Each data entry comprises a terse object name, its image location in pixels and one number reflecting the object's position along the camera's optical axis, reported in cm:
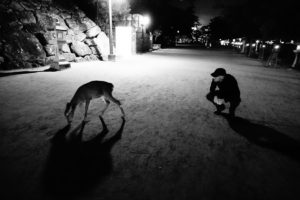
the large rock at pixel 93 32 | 1672
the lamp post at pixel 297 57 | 1518
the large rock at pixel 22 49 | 1113
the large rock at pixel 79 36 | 1577
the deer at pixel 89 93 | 446
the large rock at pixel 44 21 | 1324
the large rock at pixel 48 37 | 1299
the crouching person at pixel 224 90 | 483
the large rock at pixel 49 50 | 1285
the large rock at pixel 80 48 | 1523
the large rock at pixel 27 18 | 1256
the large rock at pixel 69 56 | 1459
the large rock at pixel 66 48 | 1458
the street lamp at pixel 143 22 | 2773
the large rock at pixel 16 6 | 1243
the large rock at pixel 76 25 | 1584
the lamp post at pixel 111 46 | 1514
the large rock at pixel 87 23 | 1688
